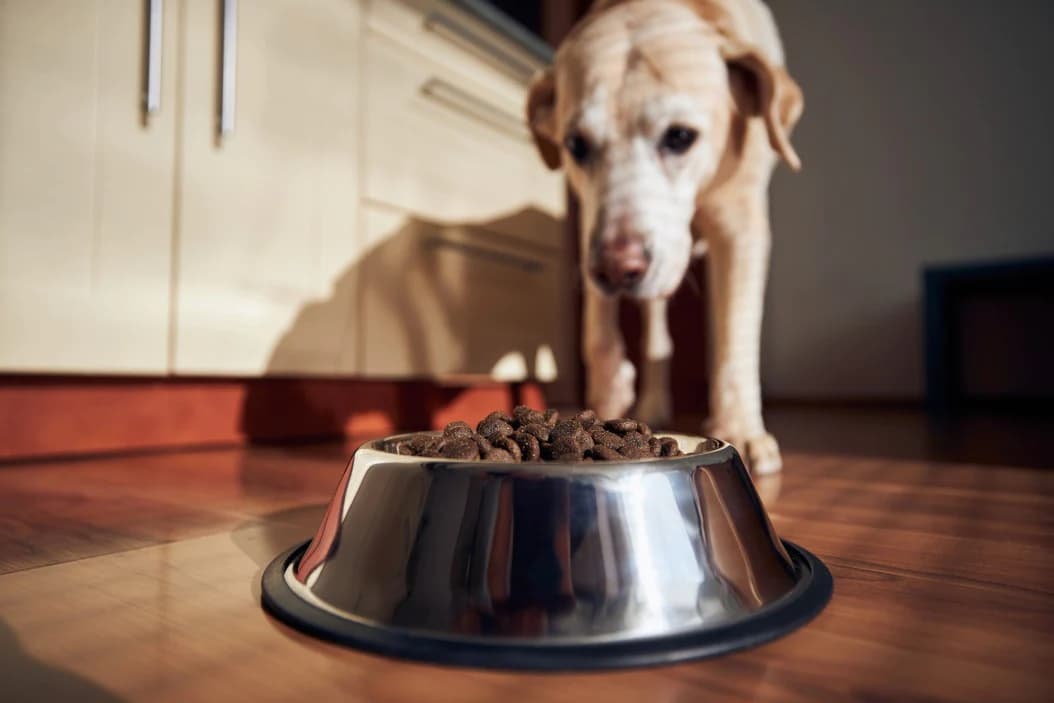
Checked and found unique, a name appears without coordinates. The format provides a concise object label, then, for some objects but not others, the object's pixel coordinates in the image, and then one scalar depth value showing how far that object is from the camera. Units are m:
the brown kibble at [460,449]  0.48
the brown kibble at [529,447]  0.53
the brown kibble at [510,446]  0.52
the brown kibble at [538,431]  0.55
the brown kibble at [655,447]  0.56
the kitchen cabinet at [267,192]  1.06
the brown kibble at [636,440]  0.55
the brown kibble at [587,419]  0.59
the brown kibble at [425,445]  0.52
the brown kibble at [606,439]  0.54
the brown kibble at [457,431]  0.54
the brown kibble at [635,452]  0.53
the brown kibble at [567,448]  0.51
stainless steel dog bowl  0.36
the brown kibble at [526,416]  0.59
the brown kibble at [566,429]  0.53
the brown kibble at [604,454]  0.50
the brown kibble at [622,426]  0.59
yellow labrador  1.10
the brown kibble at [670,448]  0.56
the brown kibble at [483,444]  0.51
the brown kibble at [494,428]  0.56
